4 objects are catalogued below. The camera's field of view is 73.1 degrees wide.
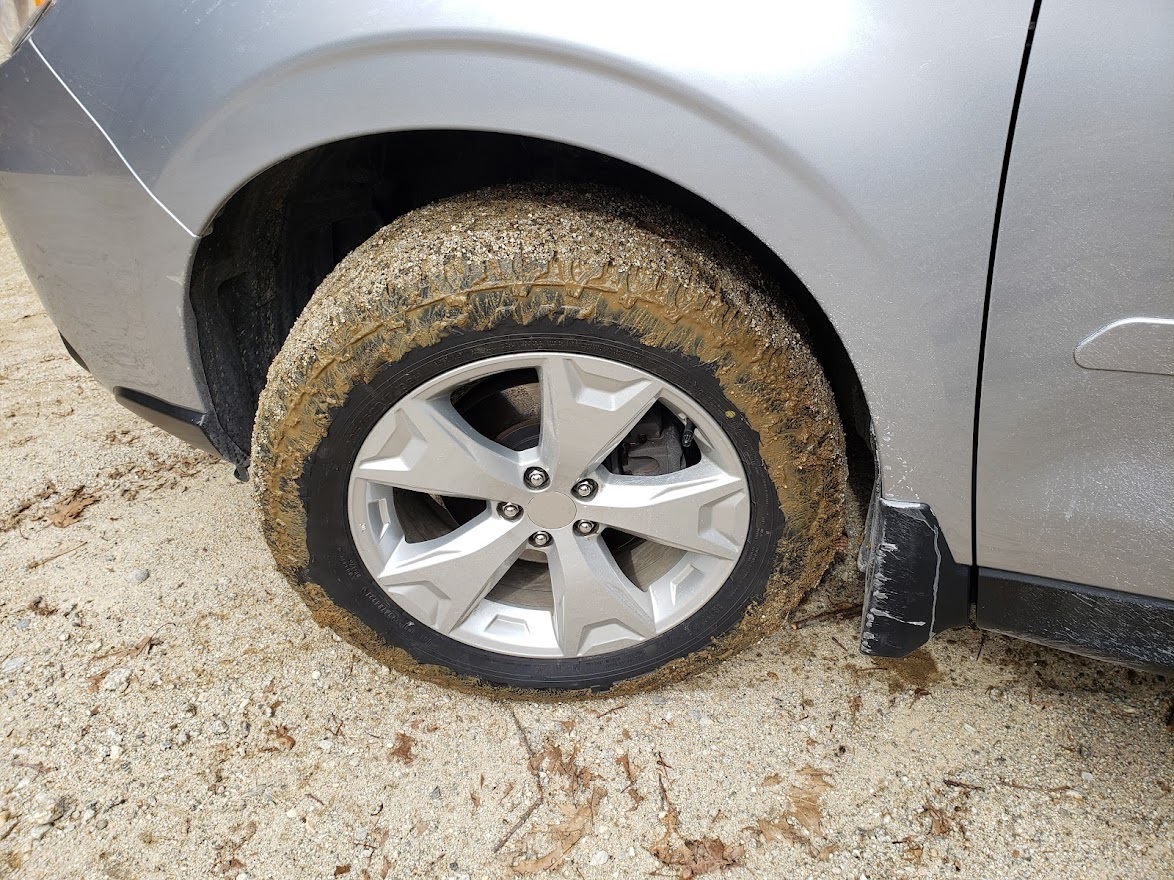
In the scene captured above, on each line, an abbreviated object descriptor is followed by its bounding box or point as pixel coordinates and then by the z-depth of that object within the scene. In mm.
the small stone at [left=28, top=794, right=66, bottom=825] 1548
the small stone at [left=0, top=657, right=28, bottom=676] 1867
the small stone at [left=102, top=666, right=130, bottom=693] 1823
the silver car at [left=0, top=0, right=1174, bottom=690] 1050
